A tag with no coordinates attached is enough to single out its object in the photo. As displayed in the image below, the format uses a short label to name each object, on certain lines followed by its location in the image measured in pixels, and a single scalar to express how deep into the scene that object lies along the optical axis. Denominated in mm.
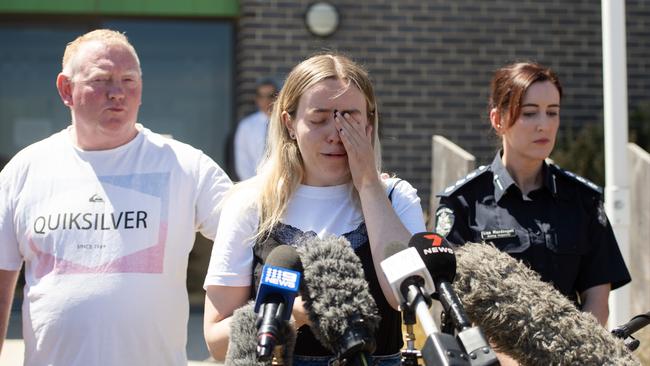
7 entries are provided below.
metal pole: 5797
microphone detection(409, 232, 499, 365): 2250
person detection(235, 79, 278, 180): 8453
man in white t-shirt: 3760
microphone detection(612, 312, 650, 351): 3289
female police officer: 4168
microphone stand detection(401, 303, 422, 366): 2543
